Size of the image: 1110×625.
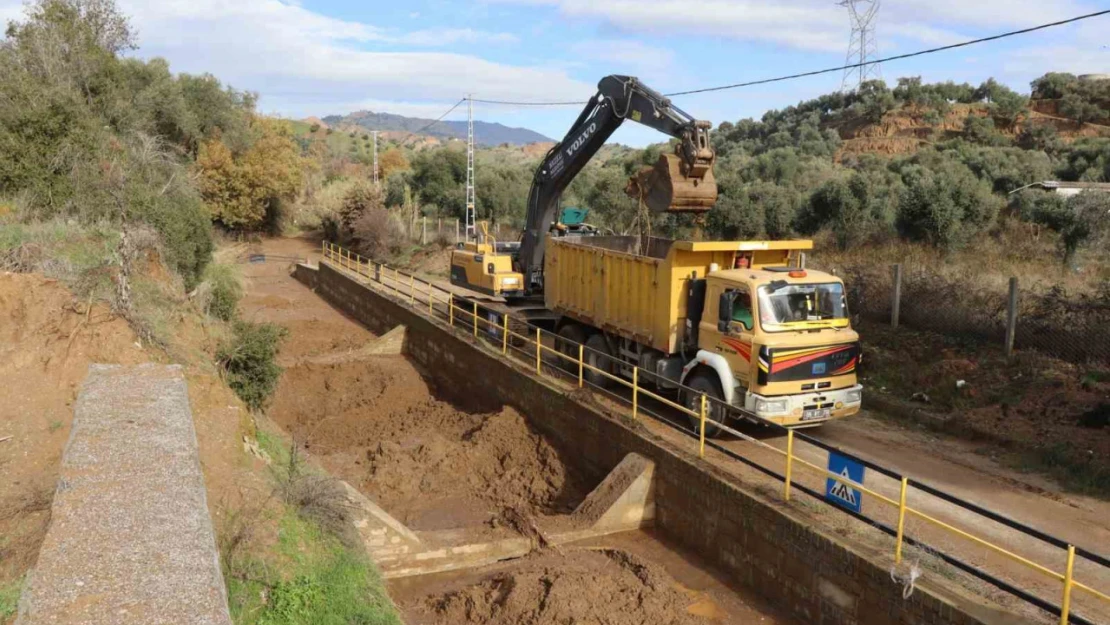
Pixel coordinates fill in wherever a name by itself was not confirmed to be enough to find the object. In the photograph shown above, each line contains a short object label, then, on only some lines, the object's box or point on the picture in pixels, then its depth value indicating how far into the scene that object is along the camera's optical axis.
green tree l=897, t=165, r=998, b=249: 20.06
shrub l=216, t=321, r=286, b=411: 11.89
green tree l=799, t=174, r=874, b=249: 22.33
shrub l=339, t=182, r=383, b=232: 39.22
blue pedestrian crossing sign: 7.61
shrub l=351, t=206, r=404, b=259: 36.34
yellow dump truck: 10.26
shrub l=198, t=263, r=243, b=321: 16.11
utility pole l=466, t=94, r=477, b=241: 33.09
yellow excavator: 12.06
